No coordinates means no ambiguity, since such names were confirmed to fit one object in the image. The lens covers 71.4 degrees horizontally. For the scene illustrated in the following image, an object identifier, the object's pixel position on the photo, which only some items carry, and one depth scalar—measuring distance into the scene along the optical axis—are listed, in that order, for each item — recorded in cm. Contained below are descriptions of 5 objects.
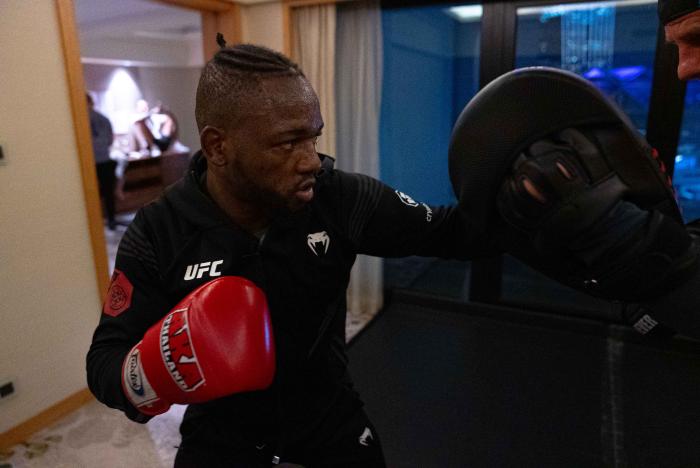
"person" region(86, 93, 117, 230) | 461
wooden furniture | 582
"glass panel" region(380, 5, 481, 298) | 333
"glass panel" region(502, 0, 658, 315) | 265
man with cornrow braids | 87
